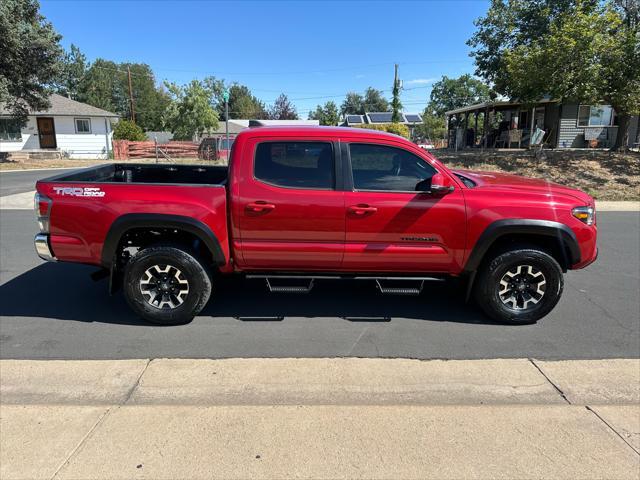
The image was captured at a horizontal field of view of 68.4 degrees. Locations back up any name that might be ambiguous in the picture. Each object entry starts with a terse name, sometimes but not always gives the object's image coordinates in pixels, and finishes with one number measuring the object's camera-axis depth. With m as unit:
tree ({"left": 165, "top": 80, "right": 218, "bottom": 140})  42.47
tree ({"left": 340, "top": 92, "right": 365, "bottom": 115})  100.31
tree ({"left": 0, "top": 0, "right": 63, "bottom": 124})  23.58
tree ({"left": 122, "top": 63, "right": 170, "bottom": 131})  73.56
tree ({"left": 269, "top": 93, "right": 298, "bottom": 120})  77.69
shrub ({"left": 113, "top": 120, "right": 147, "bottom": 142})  38.44
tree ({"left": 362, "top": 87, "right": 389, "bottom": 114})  99.88
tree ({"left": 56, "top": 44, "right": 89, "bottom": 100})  58.84
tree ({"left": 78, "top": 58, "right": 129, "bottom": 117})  61.09
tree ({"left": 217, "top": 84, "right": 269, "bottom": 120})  80.50
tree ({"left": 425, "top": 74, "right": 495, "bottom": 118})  81.44
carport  26.48
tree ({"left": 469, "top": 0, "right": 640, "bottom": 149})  15.77
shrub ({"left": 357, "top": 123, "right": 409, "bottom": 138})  30.06
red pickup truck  4.45
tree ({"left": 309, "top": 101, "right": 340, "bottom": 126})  79.82
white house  33.59
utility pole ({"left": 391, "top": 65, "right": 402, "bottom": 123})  43.05
